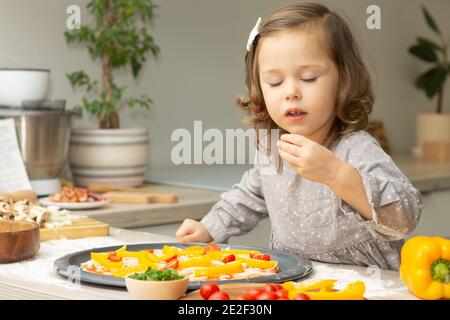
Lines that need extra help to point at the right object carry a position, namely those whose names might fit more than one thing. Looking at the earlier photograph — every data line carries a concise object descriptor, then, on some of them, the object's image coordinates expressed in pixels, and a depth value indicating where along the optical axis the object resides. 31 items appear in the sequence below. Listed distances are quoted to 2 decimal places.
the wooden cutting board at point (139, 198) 2.34
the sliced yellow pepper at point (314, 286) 1.33
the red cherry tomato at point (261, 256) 1.53
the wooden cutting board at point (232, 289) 1.32
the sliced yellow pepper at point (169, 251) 1.54
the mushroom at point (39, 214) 1.80
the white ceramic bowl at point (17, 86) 2.39
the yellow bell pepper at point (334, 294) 1.27
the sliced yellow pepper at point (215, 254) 1.54
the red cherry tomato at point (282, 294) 1.26
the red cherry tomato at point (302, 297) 1.24
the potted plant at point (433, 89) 3.79
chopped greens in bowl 1.33
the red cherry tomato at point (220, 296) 1.27
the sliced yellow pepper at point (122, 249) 1.57
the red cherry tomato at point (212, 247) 1.59
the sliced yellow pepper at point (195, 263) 1.49
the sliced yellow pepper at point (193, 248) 1.59
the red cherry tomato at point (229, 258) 1.52
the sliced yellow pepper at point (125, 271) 1.45
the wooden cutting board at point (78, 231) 1.79
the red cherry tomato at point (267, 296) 1.25
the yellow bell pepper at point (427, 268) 1.38
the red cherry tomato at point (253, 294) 1.26
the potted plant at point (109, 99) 2.59
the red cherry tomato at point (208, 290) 1.29
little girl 1.47
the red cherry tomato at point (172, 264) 1.48
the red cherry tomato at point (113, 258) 1.52
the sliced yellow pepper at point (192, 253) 1.56
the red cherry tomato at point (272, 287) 1.27
